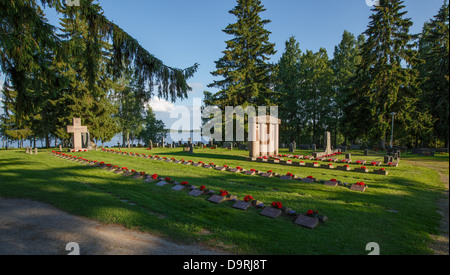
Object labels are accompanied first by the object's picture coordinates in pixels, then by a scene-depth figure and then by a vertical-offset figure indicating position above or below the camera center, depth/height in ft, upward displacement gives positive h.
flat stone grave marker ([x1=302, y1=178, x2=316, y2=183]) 28.32 -5.65
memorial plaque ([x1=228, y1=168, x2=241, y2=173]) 35.48 -5.48
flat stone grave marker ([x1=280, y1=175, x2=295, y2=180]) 29.89 -5.59
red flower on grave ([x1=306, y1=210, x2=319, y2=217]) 16.10 -5.69
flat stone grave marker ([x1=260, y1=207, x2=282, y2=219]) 16.50 -5.87
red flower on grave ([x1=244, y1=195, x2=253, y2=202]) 19.28 -5.48
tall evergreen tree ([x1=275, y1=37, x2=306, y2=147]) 108.06 +26.36
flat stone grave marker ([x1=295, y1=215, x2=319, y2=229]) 14.88 -5.96
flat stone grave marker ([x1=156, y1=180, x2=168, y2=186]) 25.54 -5.50
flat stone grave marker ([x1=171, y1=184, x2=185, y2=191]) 23.44 -5.56
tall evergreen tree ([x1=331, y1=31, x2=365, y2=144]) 102.83 +37.90
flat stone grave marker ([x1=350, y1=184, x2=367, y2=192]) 24.33 -5.73
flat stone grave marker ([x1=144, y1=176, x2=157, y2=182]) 27.27 -5.39
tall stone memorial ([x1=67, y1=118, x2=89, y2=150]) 65.77 +1.79
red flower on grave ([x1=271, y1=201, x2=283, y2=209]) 17.34 -5.47
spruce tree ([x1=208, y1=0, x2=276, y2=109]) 88.22 +32.05
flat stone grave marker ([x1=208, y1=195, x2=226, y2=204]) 19.67 -5.70
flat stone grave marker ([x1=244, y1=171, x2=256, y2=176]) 33.05 -5.50
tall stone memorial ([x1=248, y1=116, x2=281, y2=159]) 50.01 +0.55
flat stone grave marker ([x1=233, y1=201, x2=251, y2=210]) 18.17 -5.81
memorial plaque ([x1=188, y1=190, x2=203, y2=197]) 21.52 -5.64
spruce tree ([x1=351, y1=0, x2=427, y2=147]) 75.31 +22.33
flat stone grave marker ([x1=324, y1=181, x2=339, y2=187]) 26.10 -5.60
